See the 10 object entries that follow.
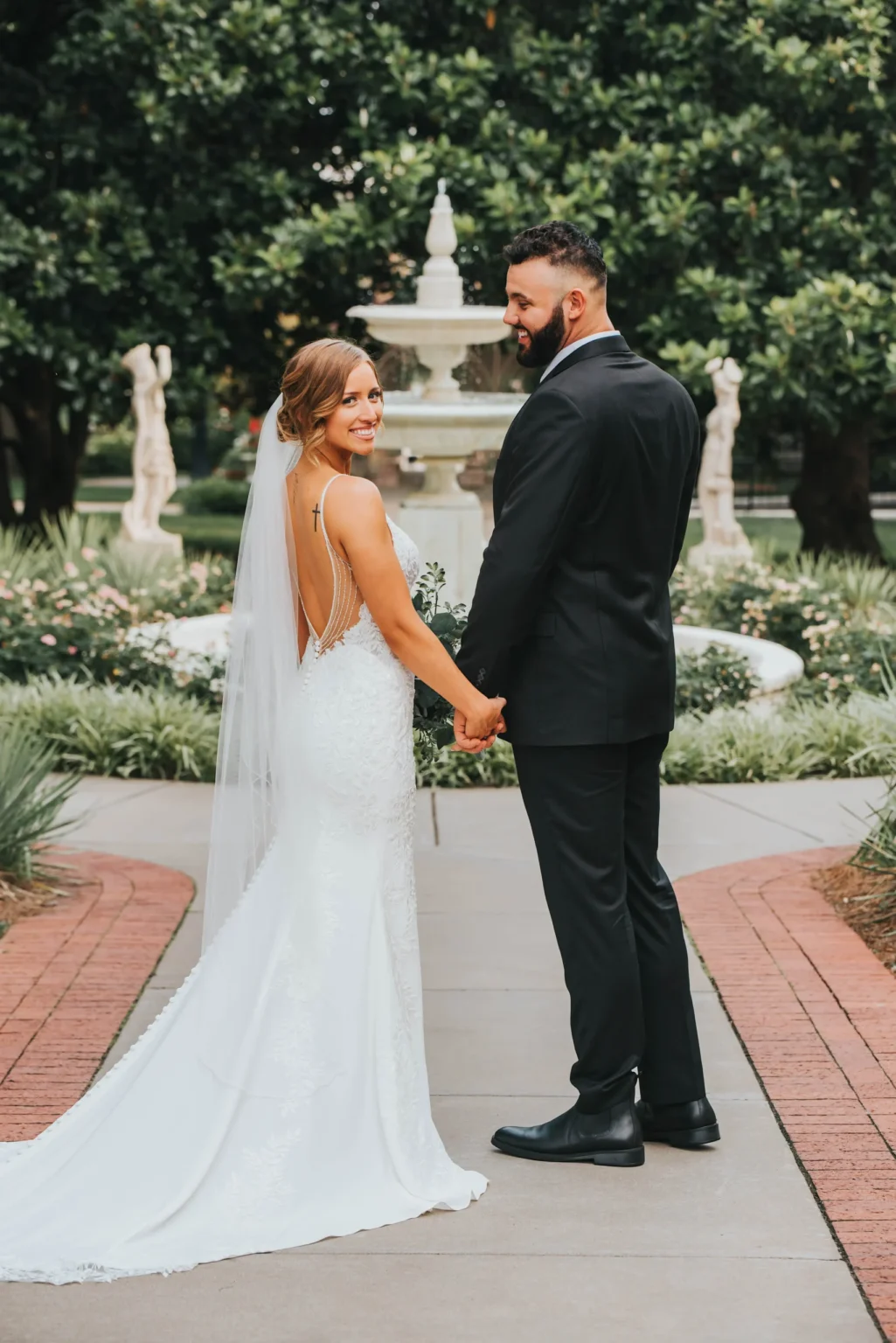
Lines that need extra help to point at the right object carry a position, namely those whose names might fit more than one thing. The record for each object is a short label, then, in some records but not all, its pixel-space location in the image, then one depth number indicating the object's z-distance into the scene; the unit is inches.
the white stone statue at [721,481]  619.2
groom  160.9
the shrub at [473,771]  357.1
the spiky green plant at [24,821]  271.3
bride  156.8
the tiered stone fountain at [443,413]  456.4
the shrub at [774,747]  363.9
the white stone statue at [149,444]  641.0
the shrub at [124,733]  363.6
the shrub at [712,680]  406.6
